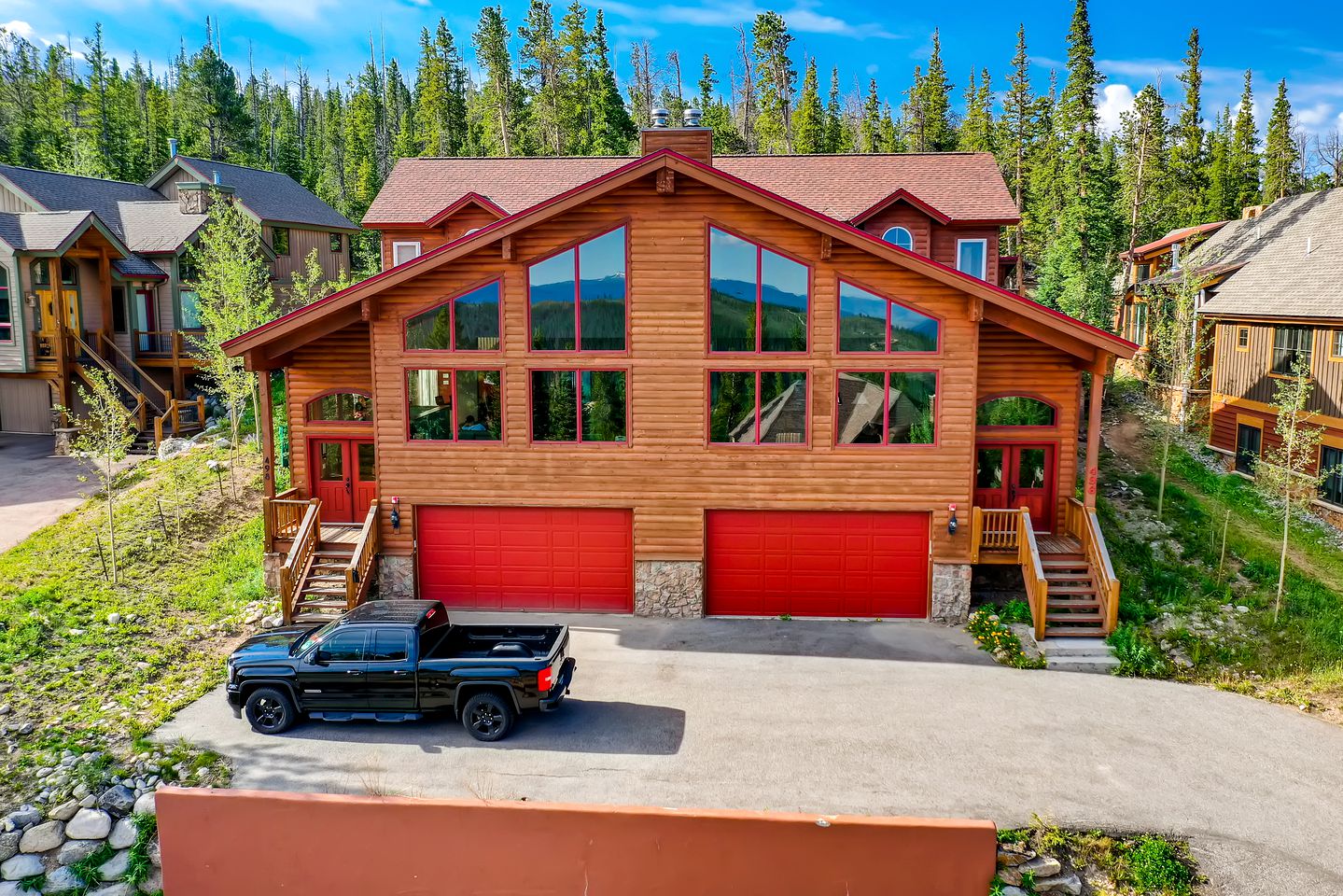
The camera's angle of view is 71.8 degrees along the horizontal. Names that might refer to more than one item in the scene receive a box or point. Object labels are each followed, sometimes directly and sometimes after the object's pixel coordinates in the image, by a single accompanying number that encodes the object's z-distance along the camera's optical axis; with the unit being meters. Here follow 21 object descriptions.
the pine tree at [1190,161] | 53.28
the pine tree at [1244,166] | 53.31
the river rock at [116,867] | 11.07
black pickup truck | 13.02
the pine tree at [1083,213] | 35.19
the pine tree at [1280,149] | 55.69
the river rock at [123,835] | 11.39
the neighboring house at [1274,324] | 24.05
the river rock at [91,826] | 11.45
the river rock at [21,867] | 11.07
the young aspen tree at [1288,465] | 17.31
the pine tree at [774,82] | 62.16
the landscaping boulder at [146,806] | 11.68
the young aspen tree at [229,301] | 25.16
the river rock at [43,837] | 11.37
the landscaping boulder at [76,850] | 11.23
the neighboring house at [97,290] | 30.28
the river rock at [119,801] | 11.73
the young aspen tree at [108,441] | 19.77
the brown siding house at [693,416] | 17.53
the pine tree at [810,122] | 56.88
